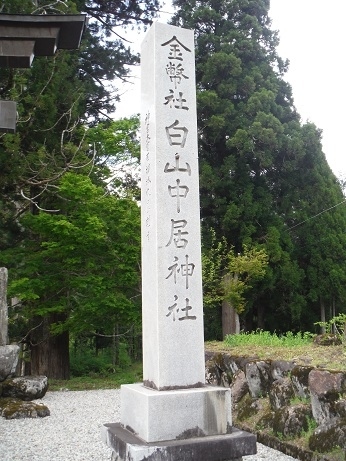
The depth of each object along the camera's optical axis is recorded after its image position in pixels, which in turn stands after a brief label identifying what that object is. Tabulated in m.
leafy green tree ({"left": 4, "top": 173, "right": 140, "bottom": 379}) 9.69
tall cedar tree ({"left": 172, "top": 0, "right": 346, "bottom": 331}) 15.08
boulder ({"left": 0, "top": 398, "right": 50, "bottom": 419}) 6.97
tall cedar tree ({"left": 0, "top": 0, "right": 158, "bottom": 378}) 10.66
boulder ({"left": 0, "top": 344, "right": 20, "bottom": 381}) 7.85
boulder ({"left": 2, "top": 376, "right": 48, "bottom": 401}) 7.73
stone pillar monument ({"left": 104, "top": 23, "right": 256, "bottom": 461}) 3.18
